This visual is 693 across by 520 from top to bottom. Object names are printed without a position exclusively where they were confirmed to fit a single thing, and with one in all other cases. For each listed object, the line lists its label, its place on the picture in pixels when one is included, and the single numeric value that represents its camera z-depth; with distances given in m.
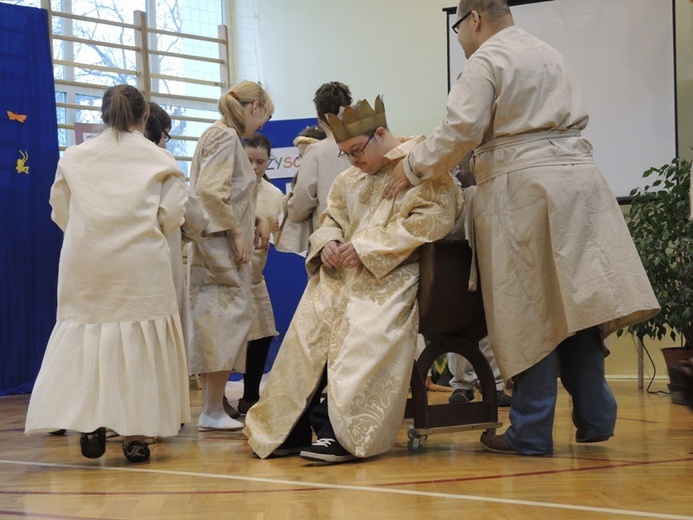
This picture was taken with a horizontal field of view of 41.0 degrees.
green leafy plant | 4.86
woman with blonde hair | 3.80
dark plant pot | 4.92
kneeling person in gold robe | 2.86
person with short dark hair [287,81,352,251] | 4.36
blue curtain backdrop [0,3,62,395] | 5.93
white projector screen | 5.66
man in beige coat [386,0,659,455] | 2.84
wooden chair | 3.02
